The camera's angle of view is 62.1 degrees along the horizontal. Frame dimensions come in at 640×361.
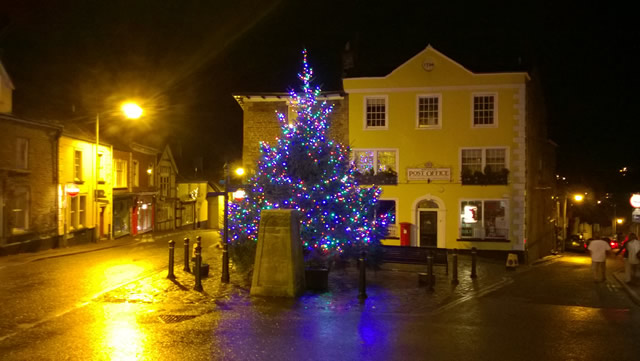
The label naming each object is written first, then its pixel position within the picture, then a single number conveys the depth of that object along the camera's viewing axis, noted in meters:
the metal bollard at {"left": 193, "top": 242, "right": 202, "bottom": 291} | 13.17
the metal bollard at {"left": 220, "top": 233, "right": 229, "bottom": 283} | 14.37
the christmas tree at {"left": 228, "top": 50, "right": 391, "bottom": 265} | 14.91
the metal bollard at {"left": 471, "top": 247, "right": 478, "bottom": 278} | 16.52
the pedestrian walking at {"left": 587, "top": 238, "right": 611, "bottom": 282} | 16.03
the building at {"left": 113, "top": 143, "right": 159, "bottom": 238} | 34.72
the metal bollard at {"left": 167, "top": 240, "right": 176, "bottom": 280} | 15.01
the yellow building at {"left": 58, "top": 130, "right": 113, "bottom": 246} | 26.39
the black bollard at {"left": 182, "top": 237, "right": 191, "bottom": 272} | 16.55
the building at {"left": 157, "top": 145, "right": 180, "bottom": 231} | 43.22
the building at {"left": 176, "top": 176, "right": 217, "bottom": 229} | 48.66
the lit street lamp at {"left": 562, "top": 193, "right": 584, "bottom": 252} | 36.68
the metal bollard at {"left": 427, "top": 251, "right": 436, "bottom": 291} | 13.58
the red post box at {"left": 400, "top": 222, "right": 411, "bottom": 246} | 24.52
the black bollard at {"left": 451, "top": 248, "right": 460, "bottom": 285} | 15.06
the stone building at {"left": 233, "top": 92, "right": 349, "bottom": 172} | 26.77
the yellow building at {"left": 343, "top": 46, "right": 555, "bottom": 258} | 24.09
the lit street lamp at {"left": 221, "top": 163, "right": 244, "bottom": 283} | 14.38
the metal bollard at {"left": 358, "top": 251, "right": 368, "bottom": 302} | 12.46
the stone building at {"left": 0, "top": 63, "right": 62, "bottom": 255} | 22.05
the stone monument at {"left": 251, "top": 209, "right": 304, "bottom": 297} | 12.27
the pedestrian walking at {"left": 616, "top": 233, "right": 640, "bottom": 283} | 15.91
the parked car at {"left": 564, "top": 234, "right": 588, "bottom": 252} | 42.05
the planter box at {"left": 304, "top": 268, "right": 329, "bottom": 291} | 13.20
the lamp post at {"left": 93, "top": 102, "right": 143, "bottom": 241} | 27.59
